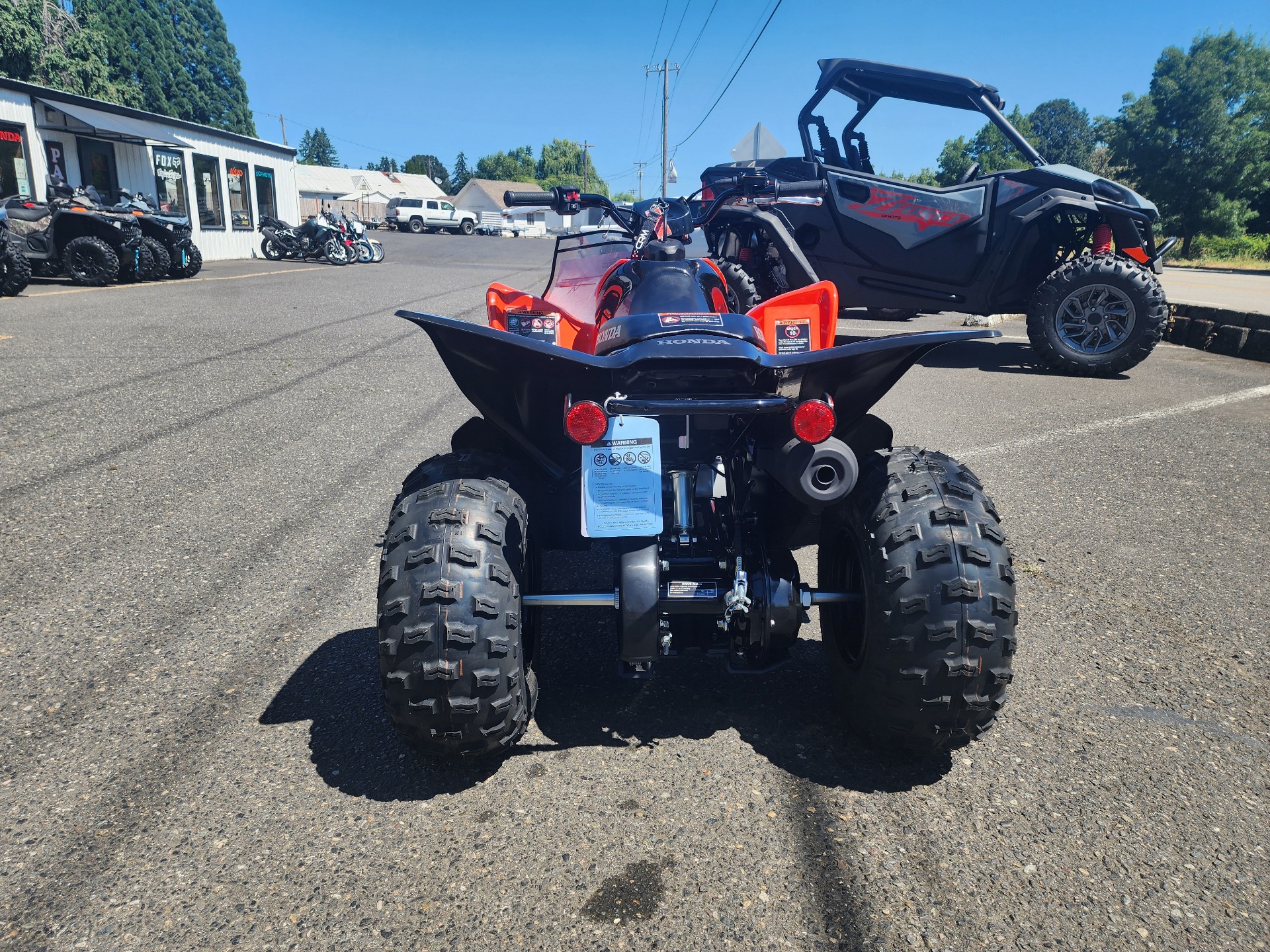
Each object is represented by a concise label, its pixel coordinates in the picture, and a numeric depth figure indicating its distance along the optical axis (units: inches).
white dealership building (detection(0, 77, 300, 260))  741.3
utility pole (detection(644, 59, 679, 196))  2126.0
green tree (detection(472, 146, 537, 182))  5890.8
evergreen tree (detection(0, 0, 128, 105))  1266.0
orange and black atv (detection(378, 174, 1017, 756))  87.8
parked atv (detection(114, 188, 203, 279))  628.1
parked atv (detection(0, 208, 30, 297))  489.4
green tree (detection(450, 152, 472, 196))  6136.8
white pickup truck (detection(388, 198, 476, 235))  1927.9
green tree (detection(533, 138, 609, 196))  5511.8
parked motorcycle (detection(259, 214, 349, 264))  940.0
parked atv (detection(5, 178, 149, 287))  569.6
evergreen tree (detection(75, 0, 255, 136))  2213.3
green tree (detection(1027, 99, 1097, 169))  4139.0
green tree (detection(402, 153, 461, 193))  5128.0
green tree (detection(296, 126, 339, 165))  6245.1
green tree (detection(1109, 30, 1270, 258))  1775.3
